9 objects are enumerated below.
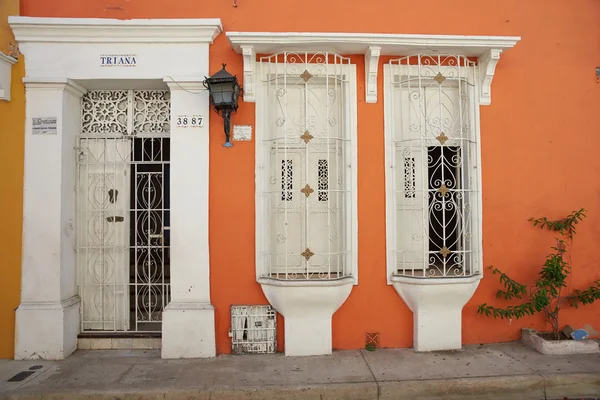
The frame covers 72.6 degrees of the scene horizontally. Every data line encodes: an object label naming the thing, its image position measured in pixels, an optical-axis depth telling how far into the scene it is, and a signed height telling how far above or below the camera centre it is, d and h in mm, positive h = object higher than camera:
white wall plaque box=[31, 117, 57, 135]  4727 +1023
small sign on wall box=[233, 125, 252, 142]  4781 +924
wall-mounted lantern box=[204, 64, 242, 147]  4434 +1340
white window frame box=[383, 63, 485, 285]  4852 +391
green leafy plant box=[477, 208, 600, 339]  4684 -941
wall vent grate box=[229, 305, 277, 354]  4770 -1372
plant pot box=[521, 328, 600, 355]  4668 -1572
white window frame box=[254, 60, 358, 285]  4762 +426
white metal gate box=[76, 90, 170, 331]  5078 +84
